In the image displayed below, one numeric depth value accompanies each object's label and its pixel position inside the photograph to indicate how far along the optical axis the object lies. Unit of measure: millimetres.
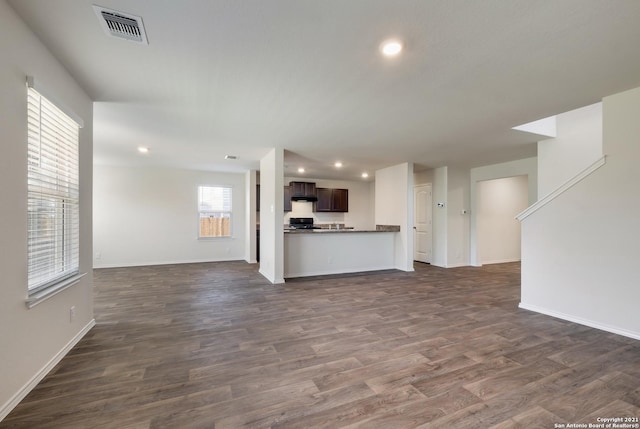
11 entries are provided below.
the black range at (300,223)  8250
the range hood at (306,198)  8172
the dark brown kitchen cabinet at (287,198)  8086
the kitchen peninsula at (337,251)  5570
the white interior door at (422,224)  7229
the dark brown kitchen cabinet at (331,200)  8555
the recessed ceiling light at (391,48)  1943
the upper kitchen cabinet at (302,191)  8125
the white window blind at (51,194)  1985
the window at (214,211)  7344
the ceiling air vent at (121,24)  1678
